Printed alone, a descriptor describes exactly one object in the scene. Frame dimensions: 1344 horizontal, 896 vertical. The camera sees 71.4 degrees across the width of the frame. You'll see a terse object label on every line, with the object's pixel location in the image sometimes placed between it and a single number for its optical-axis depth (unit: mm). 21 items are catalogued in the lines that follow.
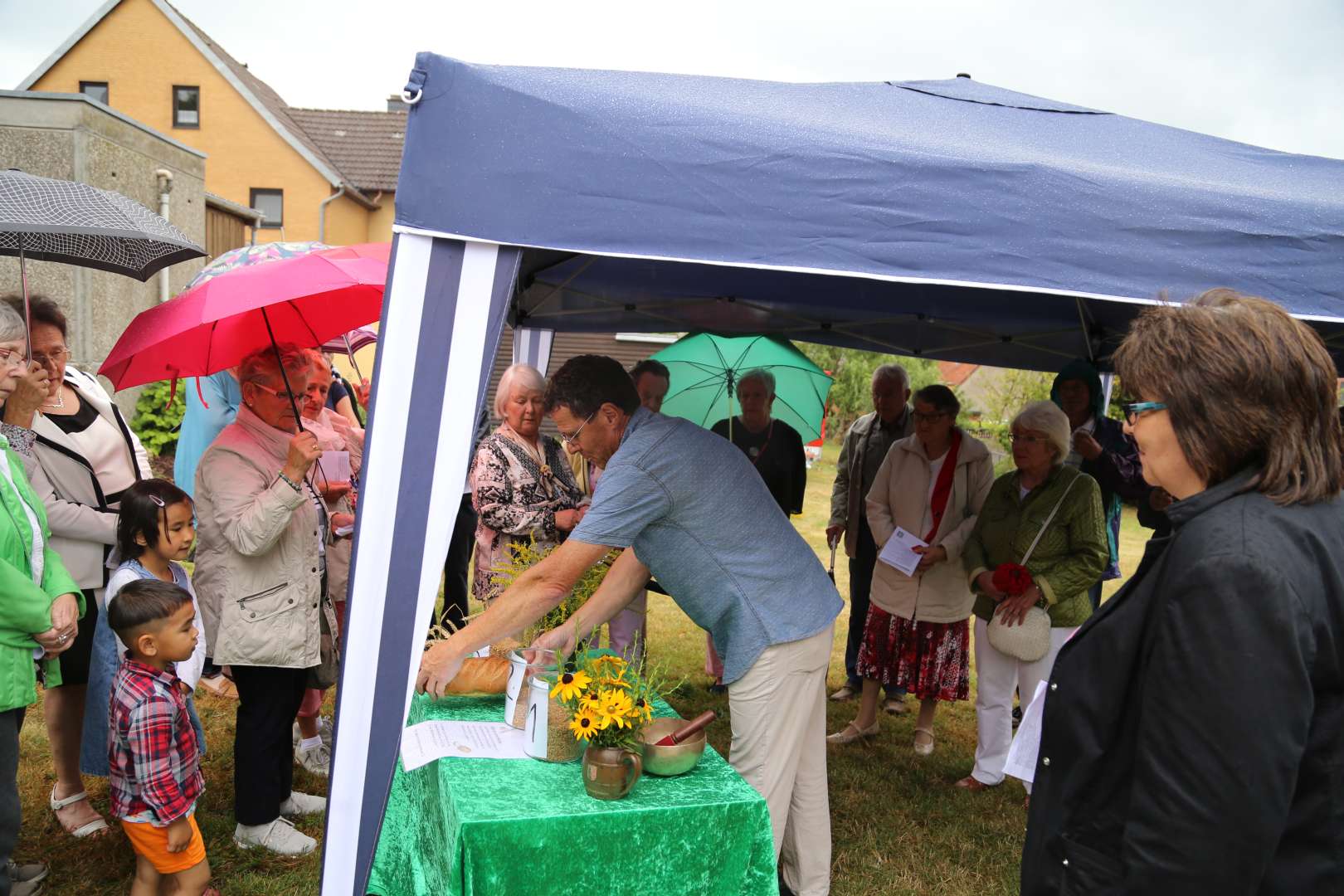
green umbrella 5656
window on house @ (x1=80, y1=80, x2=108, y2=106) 20391
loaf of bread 2439
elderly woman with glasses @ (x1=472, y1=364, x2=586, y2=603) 3836
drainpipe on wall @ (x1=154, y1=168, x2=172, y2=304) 7418
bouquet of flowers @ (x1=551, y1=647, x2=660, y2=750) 1930
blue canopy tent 2084
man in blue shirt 2289
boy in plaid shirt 2424
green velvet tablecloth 1799
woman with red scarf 4207
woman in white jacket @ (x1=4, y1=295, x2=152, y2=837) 2779
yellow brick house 19188
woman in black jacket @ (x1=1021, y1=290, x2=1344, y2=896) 1138
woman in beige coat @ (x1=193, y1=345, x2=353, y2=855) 2822
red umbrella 2609
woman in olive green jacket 3613
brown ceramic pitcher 1898
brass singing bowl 2051
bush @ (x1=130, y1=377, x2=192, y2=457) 8961
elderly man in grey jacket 4887
